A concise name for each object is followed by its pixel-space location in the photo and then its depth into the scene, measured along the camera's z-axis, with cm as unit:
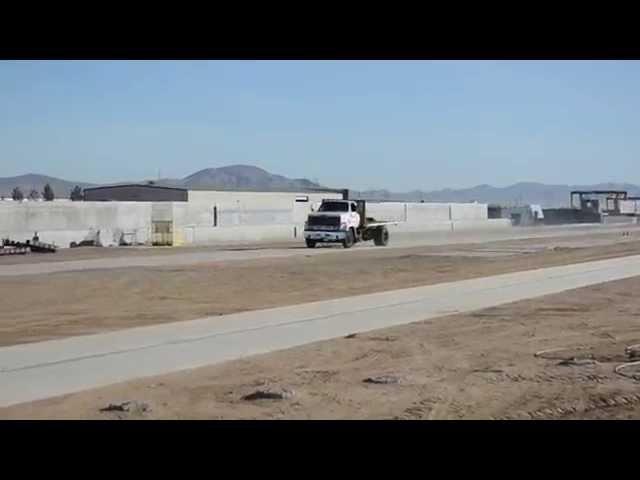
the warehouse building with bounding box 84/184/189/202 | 9362
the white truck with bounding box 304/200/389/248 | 5284
